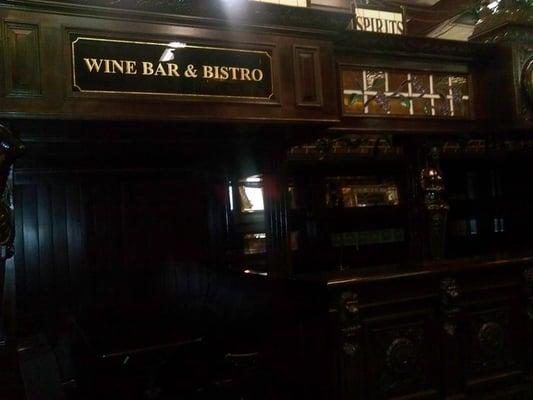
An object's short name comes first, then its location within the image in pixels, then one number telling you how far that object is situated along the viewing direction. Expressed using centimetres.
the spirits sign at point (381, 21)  304
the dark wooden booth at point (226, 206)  189
